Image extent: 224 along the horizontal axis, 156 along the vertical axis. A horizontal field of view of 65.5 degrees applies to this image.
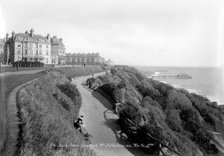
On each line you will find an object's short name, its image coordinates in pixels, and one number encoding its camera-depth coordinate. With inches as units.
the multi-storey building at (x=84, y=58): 4179.4
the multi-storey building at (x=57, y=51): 2709.2
